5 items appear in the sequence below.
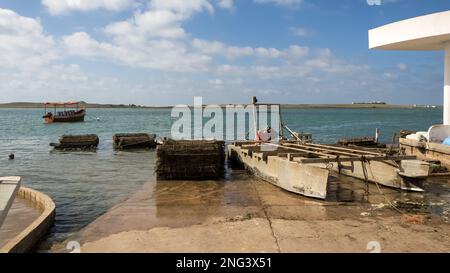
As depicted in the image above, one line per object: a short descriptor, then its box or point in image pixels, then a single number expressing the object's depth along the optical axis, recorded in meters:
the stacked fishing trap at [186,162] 14.07
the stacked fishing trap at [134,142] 28.94
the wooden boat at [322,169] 10.41
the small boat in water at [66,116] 71.30
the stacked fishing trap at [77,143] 29.17
